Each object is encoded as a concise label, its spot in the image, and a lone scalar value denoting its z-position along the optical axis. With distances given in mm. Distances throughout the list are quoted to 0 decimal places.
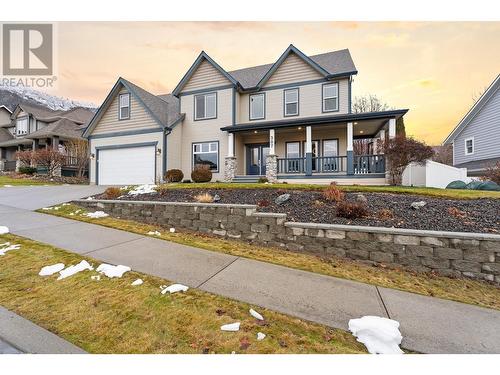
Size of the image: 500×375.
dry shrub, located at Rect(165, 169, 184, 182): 13859
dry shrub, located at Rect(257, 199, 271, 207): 6637
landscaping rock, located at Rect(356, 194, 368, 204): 6365
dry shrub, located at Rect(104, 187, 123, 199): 8906
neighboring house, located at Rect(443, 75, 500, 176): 16750
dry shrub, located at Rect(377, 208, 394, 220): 5417
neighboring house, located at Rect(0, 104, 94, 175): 24703
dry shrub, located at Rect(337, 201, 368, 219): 5430
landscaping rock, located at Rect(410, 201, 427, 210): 5809
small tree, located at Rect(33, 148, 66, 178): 19672
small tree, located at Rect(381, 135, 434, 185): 9547
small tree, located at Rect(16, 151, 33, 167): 21025
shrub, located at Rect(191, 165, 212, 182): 13273
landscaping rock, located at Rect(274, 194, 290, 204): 6752
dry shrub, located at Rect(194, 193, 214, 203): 7265
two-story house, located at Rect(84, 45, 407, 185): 13469
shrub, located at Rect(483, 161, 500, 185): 10734
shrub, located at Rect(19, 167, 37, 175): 21438
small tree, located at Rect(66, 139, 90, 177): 21094
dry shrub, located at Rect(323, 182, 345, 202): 6516
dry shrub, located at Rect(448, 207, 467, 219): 5223
